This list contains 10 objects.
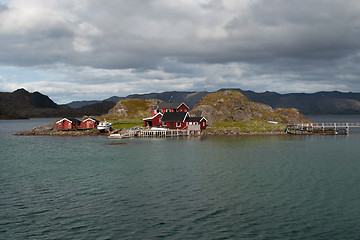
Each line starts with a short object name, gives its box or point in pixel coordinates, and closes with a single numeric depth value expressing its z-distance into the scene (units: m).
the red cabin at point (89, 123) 115.38
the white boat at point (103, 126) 109.81
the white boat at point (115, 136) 95.83
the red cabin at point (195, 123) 105.86
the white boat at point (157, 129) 104.06
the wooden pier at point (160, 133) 102.25
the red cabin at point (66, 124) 113.88
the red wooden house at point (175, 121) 106.87
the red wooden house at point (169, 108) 117.88
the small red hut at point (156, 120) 110.15
